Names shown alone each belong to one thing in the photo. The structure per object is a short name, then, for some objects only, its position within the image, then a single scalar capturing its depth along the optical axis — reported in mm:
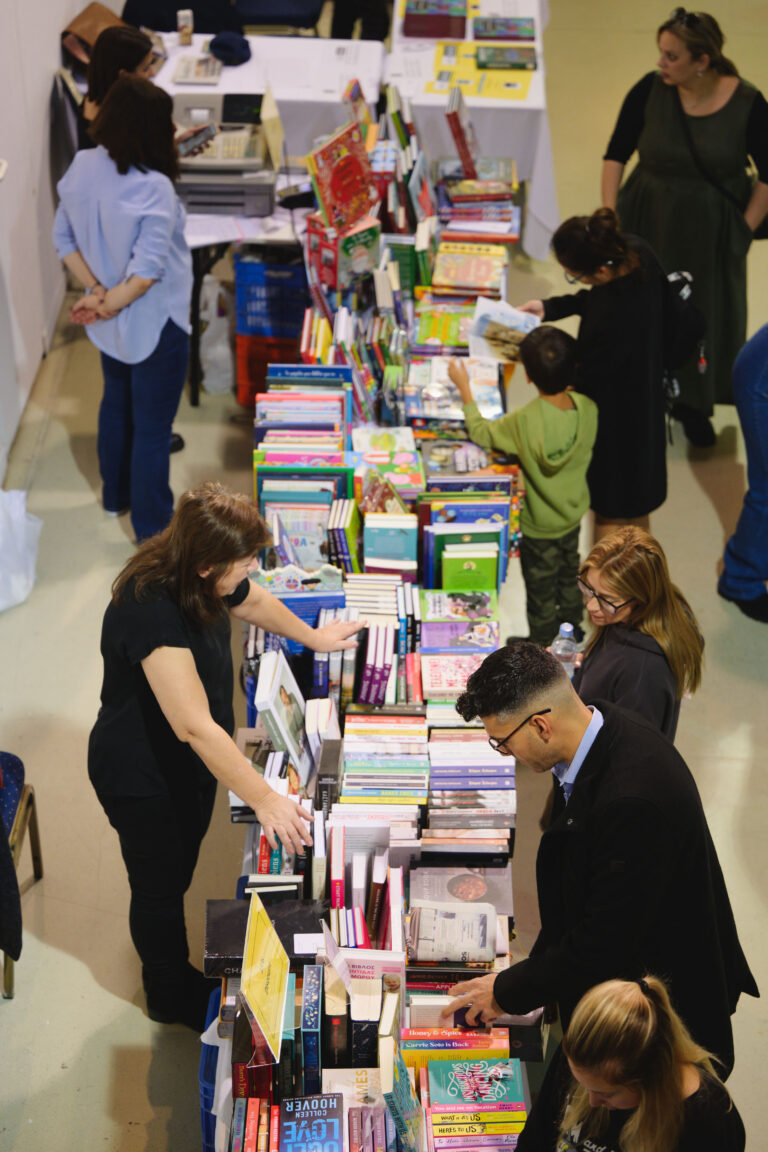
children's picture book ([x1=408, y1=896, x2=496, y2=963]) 5488
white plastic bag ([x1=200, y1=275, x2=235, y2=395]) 12773
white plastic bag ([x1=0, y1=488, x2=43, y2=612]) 10242
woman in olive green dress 10539
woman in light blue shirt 9000
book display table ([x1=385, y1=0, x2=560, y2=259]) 13398
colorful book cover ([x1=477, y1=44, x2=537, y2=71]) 14023
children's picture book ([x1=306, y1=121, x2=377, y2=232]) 9539
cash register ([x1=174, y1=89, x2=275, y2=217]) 11500
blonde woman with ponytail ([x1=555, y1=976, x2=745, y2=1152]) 3973
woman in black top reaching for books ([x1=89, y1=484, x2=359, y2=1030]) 5312
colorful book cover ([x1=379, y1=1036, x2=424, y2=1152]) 4664
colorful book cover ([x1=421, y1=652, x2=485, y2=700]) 6965
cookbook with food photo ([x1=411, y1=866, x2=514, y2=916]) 5840
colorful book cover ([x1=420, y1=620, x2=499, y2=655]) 7367
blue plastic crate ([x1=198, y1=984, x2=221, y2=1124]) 5391
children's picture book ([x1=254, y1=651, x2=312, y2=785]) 5930
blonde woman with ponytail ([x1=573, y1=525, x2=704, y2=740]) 5949
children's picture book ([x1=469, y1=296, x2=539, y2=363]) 9789
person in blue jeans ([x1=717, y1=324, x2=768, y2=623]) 9570
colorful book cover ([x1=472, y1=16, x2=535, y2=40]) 14531
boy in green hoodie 8383
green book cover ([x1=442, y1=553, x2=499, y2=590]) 7863
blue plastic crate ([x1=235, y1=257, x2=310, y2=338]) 11625
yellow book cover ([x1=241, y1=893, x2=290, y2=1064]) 4332
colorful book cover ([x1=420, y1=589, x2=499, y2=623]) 7625
